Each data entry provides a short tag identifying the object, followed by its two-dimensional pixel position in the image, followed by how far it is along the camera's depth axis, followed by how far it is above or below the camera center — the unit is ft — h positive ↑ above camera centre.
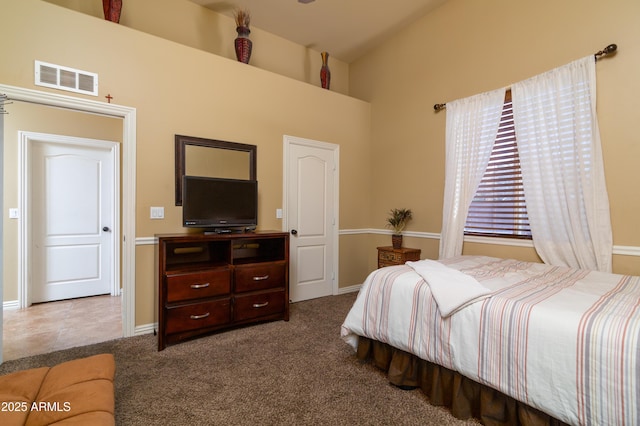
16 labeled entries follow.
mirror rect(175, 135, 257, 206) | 10.34 +1.91
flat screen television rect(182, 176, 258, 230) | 9.78 +0.26
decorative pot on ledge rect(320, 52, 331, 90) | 14.51 +6.77
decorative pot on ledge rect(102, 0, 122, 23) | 9.38 +6.39
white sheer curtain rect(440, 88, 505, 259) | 10.36 +2.12
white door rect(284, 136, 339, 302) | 13.14 -0.21
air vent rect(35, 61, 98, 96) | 8.30 +3.81
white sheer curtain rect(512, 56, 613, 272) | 8.05 +1.27
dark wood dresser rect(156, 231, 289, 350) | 8.66 -2.33
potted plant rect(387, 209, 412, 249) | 13.05 -0.51
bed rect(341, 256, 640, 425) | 4.05 -2.16
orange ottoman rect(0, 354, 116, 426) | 3.70 -2.62
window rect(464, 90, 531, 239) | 9.81 +0.63
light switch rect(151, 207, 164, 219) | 9.91 -0.08
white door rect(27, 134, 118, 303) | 12.87 -0.27
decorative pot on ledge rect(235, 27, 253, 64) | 11.75 +6.64
